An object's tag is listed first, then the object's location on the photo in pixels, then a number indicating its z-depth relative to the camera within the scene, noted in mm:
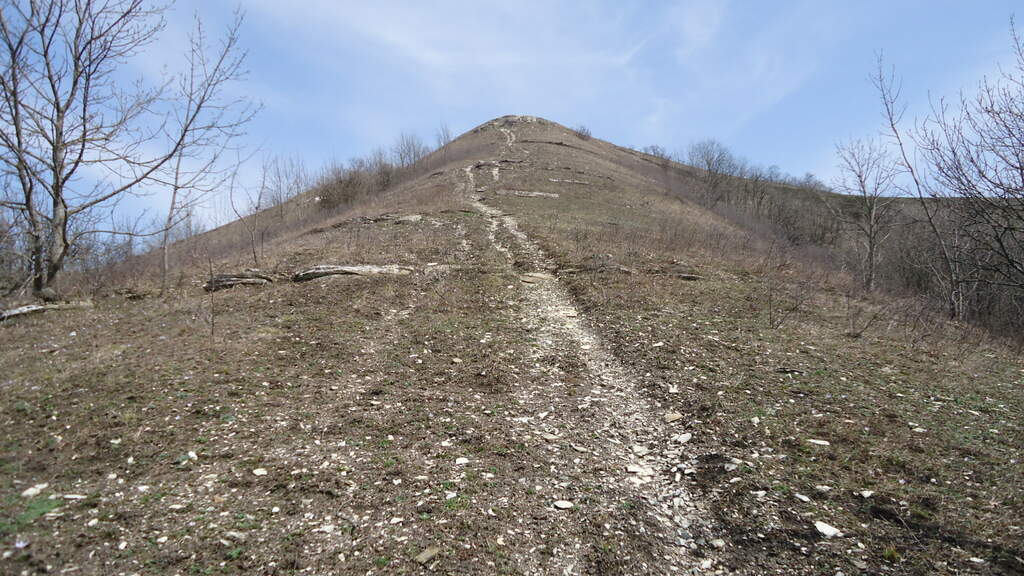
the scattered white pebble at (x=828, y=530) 3574
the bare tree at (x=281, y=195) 25873
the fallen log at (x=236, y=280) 11233
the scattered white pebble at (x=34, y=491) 3791
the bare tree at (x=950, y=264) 12117
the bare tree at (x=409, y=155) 52234
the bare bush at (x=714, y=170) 54712
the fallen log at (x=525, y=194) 28484
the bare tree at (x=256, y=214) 13391
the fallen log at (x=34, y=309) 8219
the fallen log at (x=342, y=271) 11805
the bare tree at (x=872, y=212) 19312
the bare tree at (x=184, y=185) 9164
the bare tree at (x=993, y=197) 7617
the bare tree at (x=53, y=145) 7957
